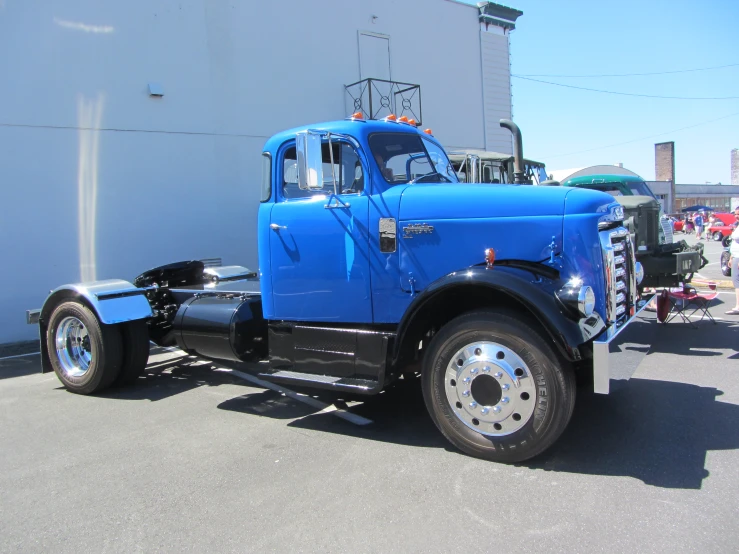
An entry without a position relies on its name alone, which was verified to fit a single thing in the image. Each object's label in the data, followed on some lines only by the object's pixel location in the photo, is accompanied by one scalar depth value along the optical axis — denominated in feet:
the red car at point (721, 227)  82.77
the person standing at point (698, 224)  110.83
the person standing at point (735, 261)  27.61
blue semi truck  11.87
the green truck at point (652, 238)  23.98
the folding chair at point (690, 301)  25.92
